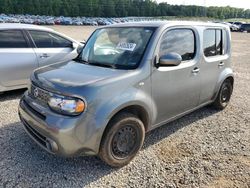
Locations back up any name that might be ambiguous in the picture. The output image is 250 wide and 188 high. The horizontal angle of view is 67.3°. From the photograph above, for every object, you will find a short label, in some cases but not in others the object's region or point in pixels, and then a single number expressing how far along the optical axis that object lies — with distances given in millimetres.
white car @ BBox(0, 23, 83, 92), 3979
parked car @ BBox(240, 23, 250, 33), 33714
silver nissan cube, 2074
